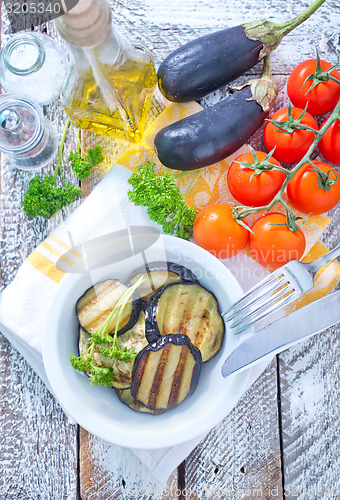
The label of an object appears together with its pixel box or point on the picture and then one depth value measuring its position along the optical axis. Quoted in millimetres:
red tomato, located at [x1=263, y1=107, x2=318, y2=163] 963
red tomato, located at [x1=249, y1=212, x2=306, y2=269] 938
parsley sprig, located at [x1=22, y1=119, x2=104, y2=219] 1027
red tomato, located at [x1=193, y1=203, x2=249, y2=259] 944
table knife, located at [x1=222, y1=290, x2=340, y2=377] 842
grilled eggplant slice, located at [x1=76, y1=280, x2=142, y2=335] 866
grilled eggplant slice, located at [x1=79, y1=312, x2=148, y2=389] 854
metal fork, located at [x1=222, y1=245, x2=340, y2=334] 865
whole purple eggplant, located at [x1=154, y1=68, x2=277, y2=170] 953
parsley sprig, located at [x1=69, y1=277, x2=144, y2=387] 818
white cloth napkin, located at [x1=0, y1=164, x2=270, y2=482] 997
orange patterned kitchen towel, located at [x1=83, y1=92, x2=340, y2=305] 1031
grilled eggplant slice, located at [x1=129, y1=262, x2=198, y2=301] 882
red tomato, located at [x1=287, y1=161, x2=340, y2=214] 952
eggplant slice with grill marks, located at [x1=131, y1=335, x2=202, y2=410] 813
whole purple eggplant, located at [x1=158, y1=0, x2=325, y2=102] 975
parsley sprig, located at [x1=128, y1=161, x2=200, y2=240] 951
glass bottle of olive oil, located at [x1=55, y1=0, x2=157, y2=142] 813
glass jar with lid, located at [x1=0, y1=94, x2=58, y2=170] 977
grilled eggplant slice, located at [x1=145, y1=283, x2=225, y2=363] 860
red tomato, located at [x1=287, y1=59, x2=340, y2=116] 981
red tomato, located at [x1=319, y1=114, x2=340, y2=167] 970
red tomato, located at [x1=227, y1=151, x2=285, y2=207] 948
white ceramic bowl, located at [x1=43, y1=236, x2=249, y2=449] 805
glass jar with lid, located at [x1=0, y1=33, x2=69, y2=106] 1017
